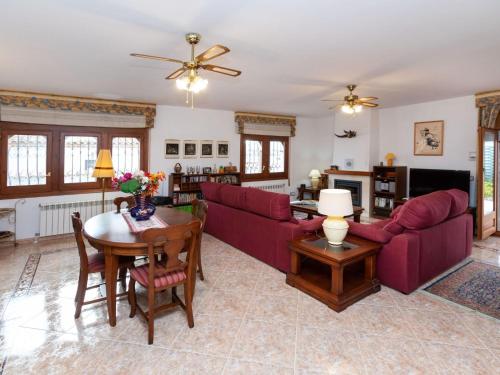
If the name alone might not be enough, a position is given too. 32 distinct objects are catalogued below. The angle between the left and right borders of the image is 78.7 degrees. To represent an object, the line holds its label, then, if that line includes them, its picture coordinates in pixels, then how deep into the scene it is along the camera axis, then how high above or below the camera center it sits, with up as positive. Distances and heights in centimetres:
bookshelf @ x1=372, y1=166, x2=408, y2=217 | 612 -19
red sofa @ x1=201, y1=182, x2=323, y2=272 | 357 -58
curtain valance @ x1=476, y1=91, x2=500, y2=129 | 484 +117
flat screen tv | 516 -1
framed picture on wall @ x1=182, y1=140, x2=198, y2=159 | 636 +57
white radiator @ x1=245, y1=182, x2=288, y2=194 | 741 -22
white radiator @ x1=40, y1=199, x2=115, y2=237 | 505 -68
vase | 324 -36
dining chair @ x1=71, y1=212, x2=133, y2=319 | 258 -80
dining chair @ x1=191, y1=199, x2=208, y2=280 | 330 -41
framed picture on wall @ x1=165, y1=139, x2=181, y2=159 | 615 +56
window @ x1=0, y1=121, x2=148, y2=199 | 485 +33
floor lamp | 436 +12
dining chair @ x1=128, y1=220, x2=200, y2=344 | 227 -77
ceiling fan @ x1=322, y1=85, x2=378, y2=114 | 442 +111
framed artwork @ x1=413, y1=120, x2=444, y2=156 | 570 +80
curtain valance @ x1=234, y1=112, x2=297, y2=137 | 693 +127
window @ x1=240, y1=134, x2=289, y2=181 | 725 +49
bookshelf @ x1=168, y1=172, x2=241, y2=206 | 598 -20
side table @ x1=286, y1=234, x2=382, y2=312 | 280 -102
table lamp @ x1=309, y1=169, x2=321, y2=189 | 761 +0
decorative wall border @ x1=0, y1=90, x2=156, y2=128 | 469 +119
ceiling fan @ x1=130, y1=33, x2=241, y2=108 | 266 +96
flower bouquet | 313 -13
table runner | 287 -48
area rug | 289 -114
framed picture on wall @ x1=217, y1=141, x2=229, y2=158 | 679 +62
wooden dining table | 242 -56
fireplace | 682 -21
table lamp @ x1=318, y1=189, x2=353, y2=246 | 292 -32
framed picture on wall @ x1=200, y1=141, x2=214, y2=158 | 658 +59
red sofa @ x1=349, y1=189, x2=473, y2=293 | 302 -62
